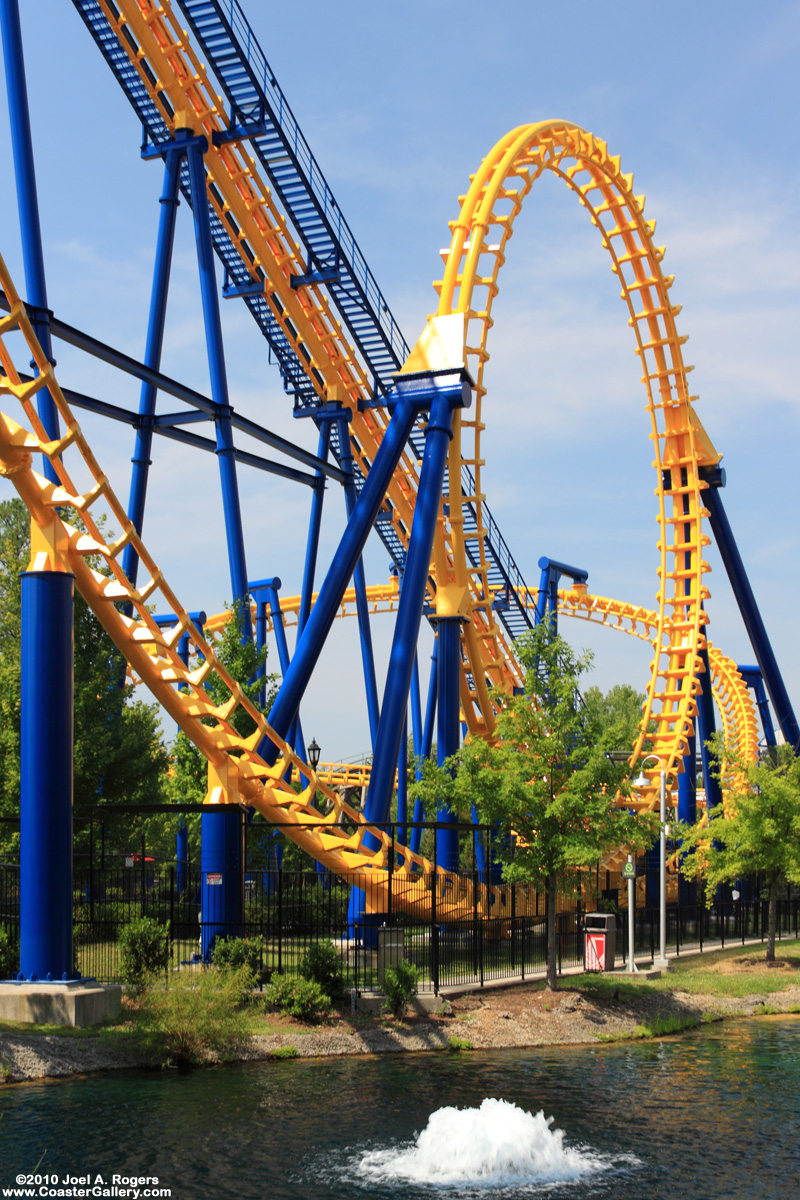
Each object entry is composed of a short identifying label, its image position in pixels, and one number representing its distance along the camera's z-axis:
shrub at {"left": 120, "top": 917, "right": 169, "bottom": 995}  17.69
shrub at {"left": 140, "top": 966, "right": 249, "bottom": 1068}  15.34
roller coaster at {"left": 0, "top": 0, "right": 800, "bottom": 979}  16.28
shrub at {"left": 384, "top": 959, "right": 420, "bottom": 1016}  17.95
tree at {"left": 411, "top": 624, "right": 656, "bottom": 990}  19.97
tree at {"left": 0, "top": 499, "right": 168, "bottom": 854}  23.73
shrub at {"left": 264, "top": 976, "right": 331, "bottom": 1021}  17.25
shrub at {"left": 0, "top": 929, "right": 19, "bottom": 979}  16.61
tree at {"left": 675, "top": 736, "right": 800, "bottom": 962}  26.58
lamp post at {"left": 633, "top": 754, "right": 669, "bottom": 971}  24.14
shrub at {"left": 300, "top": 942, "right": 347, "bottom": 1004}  17.92
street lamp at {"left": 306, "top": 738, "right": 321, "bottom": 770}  25.83
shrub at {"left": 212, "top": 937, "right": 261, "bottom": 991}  17.91
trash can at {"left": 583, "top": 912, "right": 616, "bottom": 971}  23.42
